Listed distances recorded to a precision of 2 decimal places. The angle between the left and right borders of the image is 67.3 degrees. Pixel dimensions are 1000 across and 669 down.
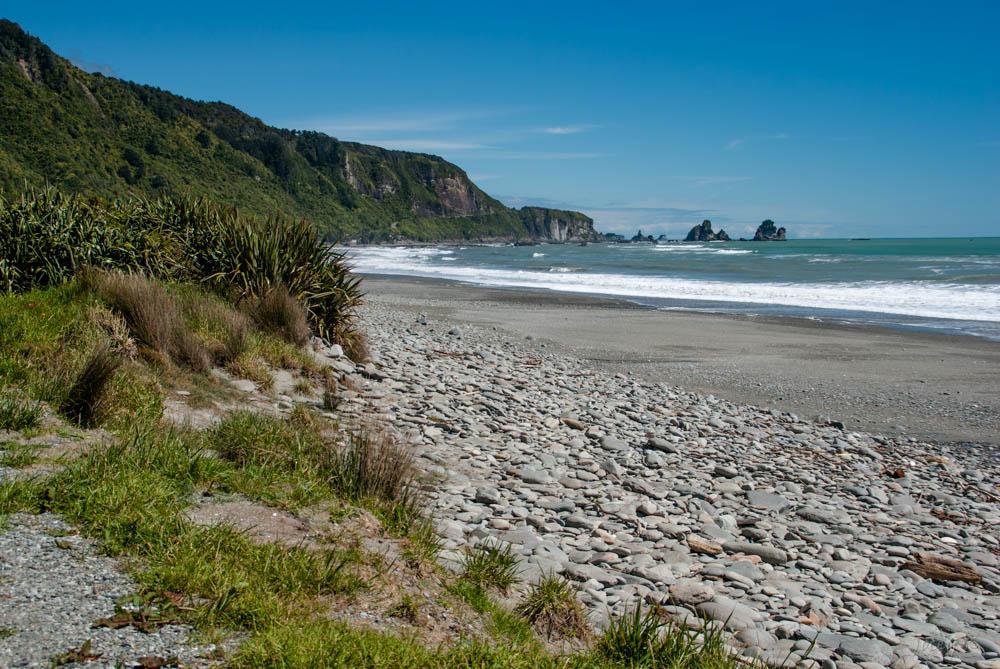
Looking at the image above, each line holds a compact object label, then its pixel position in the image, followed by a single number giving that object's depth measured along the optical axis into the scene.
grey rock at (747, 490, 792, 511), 6.79
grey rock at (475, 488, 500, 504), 6.00
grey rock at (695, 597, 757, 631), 4.39
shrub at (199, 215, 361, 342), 10.26
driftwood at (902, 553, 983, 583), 5.62
